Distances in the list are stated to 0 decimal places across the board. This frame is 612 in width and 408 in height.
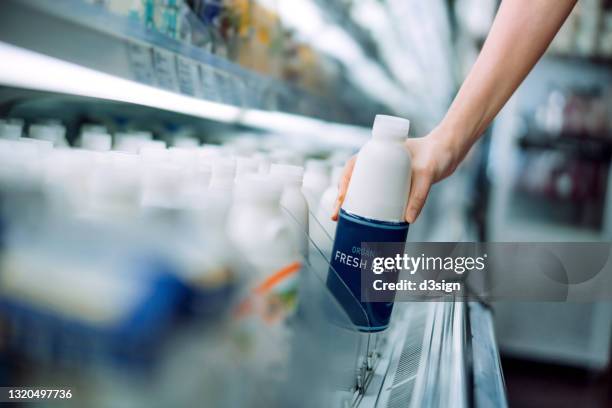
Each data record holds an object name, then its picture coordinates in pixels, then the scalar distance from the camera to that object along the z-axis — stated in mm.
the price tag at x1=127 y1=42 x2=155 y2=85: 983
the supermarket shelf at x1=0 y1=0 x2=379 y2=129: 795
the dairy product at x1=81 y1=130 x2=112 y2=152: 874
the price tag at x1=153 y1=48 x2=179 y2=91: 1036
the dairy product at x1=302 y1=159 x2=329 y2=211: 1024
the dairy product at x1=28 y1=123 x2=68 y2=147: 828
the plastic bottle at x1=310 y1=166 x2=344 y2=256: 946
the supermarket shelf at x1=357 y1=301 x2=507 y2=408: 744
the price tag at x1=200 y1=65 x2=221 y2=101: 1201
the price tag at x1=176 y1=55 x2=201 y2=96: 1102
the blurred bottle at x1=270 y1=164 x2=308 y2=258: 814
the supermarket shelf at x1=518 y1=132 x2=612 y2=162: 3875
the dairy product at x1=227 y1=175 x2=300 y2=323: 591
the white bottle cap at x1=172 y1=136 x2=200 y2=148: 1138
